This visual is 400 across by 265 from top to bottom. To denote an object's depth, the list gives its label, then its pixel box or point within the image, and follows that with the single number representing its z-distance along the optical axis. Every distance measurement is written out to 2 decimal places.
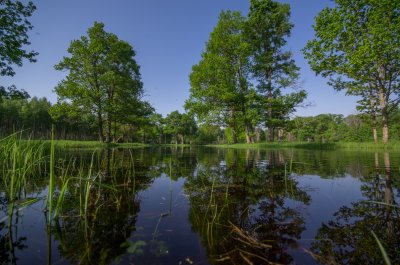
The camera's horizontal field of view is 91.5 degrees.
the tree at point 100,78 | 21.25
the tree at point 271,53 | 20.96
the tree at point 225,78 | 21.02
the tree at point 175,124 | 73.88
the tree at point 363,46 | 14.24
